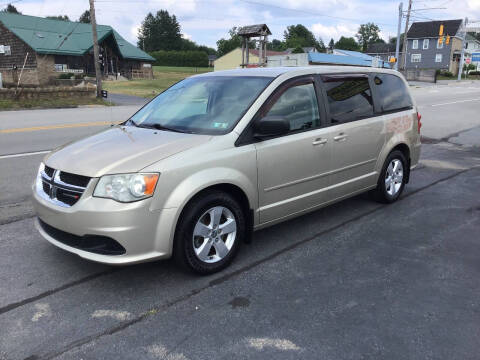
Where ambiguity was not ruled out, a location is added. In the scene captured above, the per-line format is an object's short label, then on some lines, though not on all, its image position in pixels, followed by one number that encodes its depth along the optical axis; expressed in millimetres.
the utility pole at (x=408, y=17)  47206
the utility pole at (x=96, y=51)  24453
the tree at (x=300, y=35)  119950
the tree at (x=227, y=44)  115312
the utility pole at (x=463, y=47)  54075
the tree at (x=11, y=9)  106375
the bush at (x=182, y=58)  80812
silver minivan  3279
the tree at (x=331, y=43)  162925
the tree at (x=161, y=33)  119312
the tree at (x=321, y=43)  139150
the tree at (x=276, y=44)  117450
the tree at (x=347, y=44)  126375
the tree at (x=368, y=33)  132000
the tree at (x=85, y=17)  120950
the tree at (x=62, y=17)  125406
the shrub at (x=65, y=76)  37709
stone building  38531
